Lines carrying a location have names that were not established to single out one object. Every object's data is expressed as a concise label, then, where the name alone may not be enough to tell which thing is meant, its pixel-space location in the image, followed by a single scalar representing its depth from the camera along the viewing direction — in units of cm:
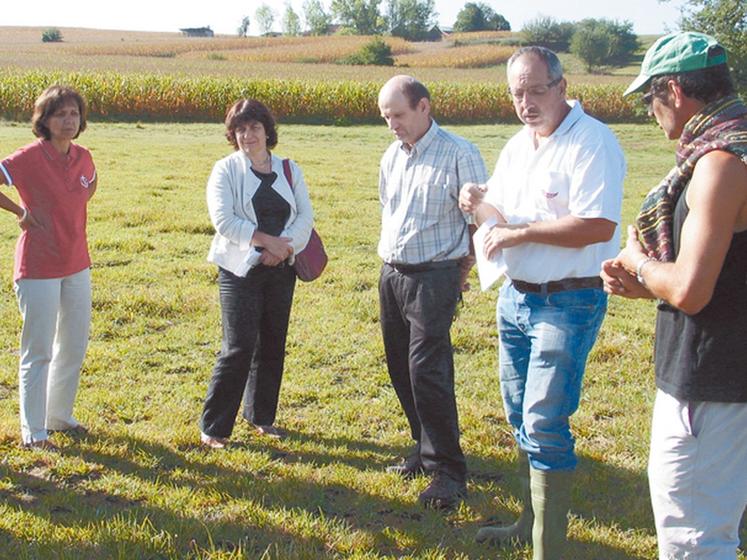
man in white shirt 362
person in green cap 261
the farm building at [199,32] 12016
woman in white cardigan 529
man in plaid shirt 462
